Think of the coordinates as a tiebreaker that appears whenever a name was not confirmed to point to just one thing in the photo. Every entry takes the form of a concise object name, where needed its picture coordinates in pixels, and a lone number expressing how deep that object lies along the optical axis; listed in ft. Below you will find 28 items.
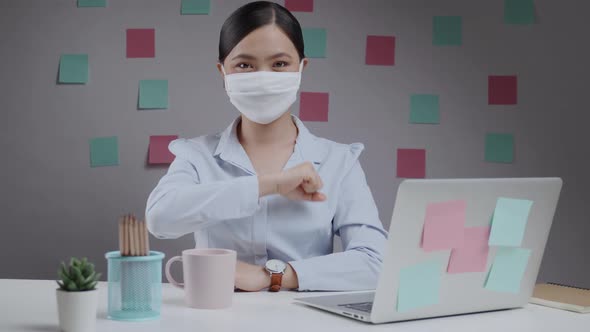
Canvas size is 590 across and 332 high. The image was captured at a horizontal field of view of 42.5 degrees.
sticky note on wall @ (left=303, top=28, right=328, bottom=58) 7.66
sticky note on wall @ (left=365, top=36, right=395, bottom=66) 7.70
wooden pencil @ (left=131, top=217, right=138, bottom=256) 3.60
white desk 3.52
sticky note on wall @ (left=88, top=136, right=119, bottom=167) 7.56
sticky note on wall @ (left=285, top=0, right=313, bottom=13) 7.63
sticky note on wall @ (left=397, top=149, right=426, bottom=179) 7.74
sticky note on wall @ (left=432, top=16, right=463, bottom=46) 7.75
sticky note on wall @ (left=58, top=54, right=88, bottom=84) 7.54
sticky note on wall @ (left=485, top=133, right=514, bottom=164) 7.80
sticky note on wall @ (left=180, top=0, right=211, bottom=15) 7.55
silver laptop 3.48
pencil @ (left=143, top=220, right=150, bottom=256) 3.63
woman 5.29
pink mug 3.94
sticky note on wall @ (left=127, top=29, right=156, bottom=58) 7.54
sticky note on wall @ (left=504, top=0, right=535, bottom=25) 7.78
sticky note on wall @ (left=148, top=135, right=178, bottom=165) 7.54
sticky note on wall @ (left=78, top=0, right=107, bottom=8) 7.51
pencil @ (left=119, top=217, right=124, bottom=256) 3.59
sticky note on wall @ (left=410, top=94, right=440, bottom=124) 7.75
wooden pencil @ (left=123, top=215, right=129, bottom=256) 3.59
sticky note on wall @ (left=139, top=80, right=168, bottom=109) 7.56
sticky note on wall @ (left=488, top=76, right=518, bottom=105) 7.80
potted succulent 3.29
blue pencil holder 3.63
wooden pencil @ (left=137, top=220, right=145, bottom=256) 3.62
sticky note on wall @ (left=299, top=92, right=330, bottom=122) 7.68
